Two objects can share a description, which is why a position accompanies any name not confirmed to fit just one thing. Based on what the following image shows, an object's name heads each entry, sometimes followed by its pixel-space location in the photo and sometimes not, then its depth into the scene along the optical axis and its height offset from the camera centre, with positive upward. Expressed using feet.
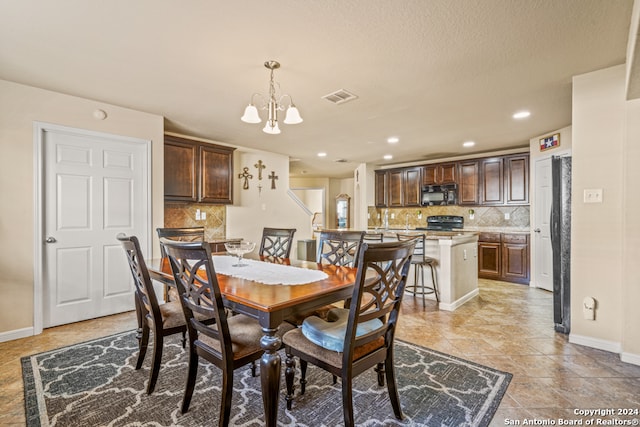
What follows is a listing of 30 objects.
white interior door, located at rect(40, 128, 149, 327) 9.98 -0.08
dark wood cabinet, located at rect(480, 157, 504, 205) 17.81 +1.92
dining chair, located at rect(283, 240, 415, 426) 4.63 -2.05
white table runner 6.10 -1.29
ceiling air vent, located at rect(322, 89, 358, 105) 9.73 +3.86
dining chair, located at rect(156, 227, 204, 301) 9.71 -0.62
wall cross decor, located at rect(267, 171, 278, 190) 18.91 +2.25
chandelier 7.55 +2.49
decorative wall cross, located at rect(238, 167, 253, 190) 17.78 +2.24
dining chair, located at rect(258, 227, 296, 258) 10.01 -0.93
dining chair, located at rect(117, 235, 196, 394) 6.27 -2.18
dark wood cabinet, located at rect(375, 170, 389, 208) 22.77 +1.92
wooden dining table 4.59 -1.40
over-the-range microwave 19.62 +1.25
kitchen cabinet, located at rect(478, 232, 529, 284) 16.67 -2.44
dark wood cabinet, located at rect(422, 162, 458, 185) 19.70 +2.63
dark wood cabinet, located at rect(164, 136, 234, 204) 13.35 +2.02
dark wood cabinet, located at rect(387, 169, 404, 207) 21.93 +1.88
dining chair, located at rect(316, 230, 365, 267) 8.34 -0.84
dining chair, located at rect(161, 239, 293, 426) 4.85 -2.02
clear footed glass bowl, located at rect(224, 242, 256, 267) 7.64 -0.84
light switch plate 8.25 +0.48
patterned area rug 5.52 -3.66
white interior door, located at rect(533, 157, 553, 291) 15.16 -0.66
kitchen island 12.05 -2.04
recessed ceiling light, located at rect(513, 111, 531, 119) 11.75 +3.86
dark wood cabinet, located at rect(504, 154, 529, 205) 16.93 +1.91
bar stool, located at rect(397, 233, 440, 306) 12.03 -2.26
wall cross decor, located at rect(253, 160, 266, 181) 18.24 +2.88
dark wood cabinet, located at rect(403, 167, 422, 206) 21.04 +1.91
